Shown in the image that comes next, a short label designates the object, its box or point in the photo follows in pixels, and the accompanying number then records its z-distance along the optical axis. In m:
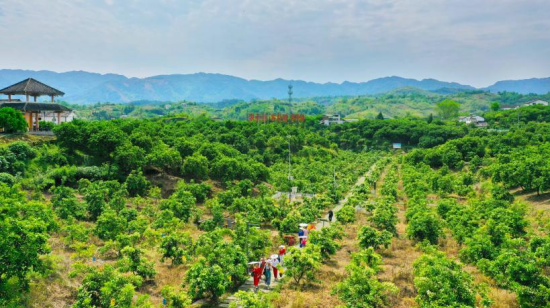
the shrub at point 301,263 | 15.16
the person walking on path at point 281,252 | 17.93
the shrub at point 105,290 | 11.38
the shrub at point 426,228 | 19.61
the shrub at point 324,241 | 17.84
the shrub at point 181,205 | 23.05
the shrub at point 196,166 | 33.44
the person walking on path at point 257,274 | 14.79
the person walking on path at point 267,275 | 15.51
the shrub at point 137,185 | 28.71
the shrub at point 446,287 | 11.47
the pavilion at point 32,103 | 36.34
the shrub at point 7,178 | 23.49
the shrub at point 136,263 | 14.40
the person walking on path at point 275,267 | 16.19
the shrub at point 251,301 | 11.29
